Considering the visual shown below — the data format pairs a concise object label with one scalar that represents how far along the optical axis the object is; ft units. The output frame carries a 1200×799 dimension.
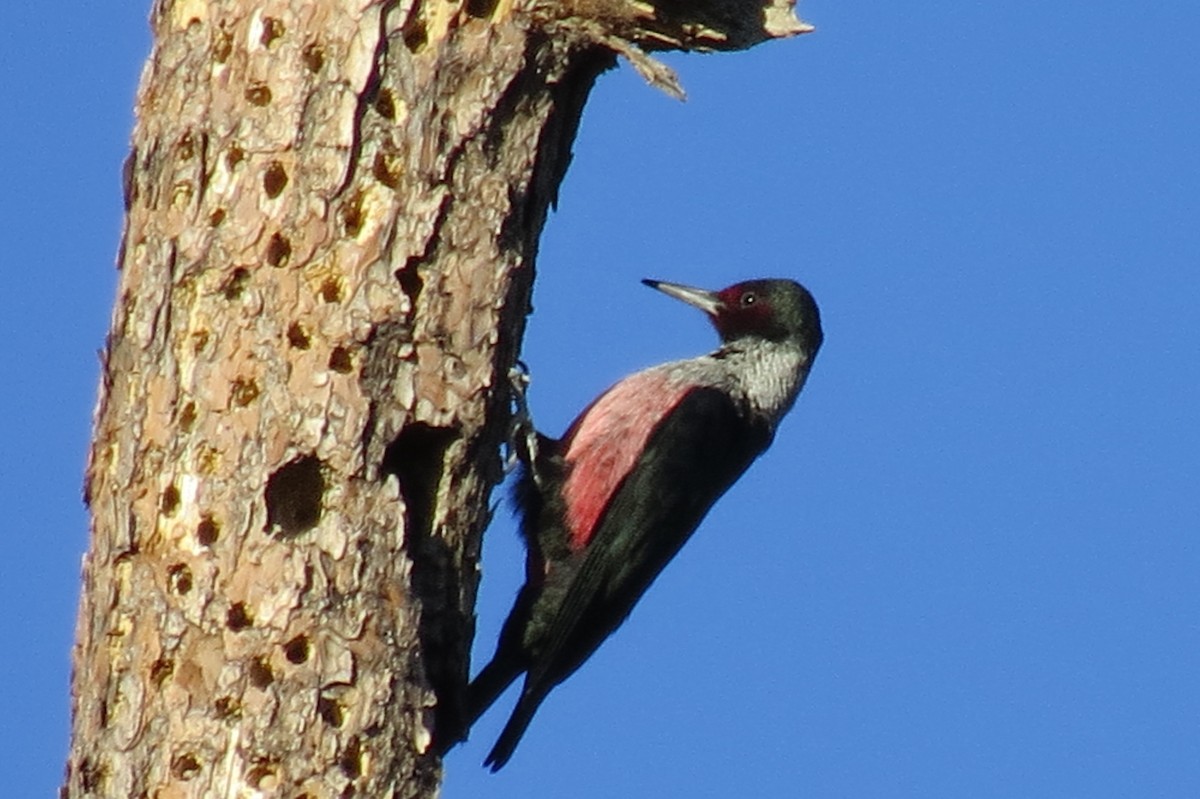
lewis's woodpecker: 35.70
